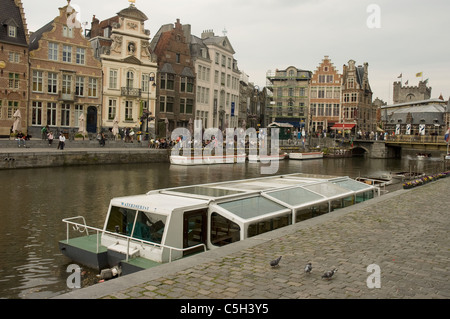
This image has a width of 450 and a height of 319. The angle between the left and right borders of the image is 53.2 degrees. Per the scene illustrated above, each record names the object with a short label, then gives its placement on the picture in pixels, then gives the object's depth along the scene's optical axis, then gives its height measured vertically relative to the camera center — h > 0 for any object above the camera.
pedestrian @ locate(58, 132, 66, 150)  35.07 -0.14
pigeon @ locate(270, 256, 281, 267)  7.50 -1.96
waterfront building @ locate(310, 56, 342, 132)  79.31 +9.03
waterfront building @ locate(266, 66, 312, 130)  80.56 +9.05
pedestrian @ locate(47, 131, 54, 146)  35.44 +0.20
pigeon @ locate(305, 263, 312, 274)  7.16 -1.95
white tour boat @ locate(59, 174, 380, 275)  9.64 -1.87
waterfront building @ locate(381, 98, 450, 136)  86.33 +6.05
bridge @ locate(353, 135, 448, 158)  53.78 +0.31
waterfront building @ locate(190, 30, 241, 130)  60.78 +9.25
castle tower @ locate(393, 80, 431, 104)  119.12 +14.85
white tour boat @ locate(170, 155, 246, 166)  40.22 -1.53
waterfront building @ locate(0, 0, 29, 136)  39.47 +6.80
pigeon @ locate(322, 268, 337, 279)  6.88 -1.96
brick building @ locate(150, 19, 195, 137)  54.28 +8.08
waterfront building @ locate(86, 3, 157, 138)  48.34 +8.11
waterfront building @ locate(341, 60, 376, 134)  77.62 +8.92
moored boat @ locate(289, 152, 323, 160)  55.34 -1.23
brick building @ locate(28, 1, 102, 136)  42.38 +6.12
